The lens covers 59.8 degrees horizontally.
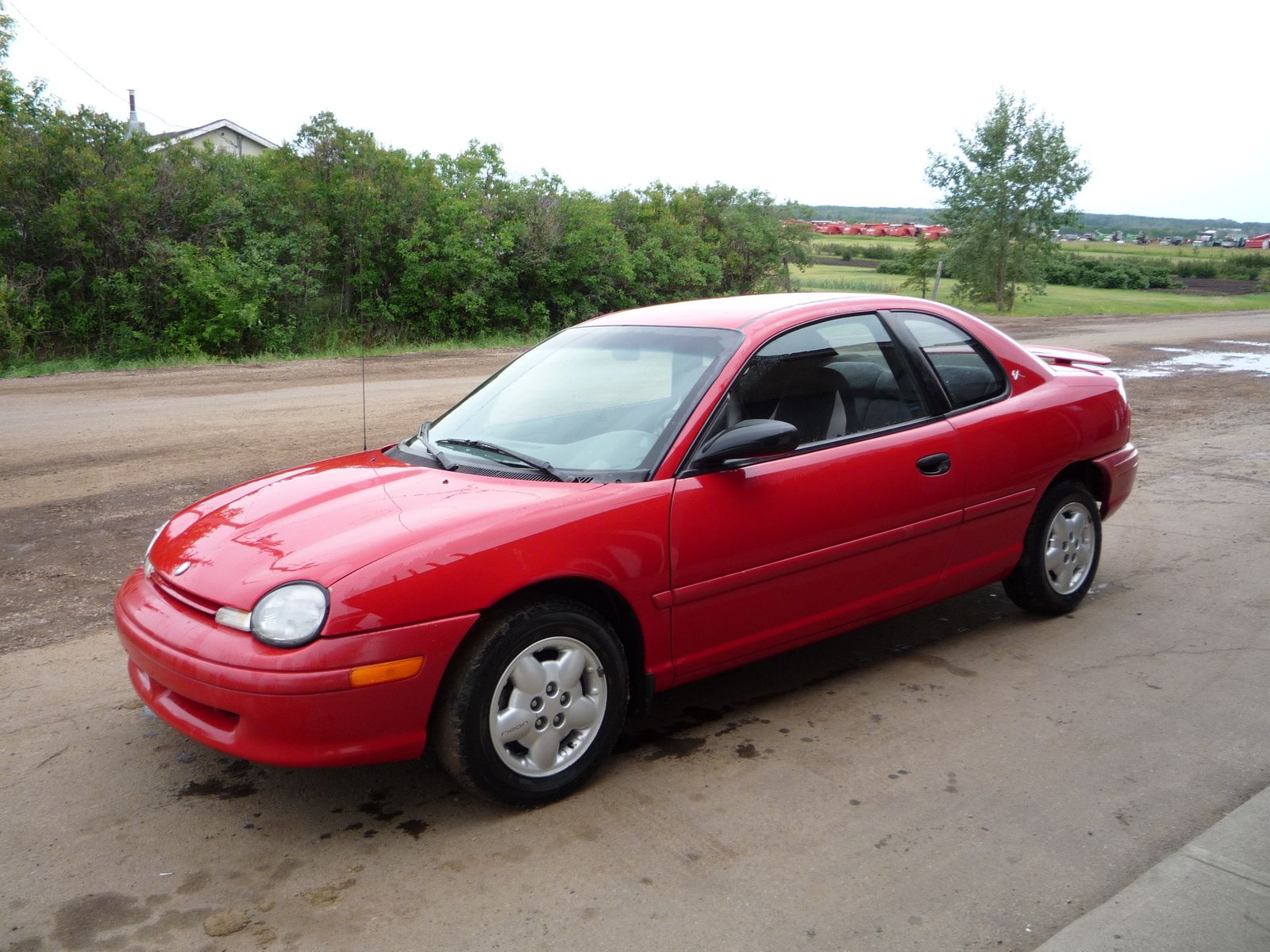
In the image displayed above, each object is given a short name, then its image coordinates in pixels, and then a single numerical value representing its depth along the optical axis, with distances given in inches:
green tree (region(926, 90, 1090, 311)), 1357.0
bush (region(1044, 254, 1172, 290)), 2126.0
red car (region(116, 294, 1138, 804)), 126.6
